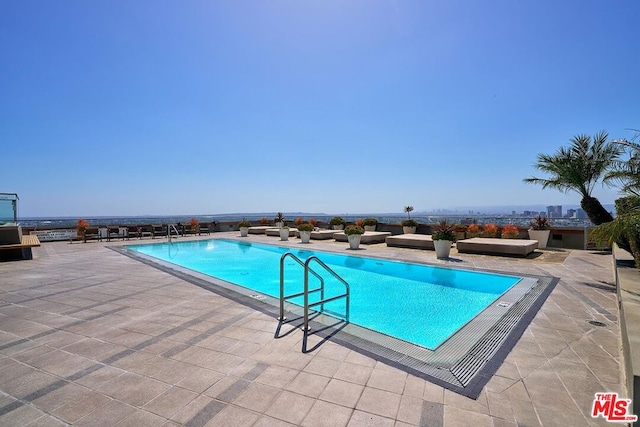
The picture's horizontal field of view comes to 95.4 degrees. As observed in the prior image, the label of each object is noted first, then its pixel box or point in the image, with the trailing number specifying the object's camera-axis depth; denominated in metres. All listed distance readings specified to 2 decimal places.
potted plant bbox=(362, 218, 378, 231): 15.12
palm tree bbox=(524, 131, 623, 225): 7.88
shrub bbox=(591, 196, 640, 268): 3.96
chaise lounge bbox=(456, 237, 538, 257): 8.68
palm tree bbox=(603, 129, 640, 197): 4.88
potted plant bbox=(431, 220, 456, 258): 8.91
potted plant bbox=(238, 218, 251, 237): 16.41
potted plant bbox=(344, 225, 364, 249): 11.02
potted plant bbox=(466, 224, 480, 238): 11.80
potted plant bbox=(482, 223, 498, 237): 11.38
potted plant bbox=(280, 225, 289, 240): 14.20
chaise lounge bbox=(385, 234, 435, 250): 10.77
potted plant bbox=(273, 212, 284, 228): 18.38
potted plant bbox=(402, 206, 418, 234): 13.59
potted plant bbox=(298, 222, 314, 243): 13.34
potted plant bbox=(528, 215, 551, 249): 10.48
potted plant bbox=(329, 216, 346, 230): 16.44
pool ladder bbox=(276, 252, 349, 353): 3.37
